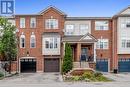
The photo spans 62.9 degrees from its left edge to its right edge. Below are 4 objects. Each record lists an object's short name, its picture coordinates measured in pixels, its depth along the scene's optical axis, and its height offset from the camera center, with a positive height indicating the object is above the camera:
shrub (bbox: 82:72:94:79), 11.71 -3.42
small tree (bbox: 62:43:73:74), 14.96 -2.47
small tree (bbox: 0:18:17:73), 15.64 +0.76
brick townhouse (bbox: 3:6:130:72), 17.72 +0.99
